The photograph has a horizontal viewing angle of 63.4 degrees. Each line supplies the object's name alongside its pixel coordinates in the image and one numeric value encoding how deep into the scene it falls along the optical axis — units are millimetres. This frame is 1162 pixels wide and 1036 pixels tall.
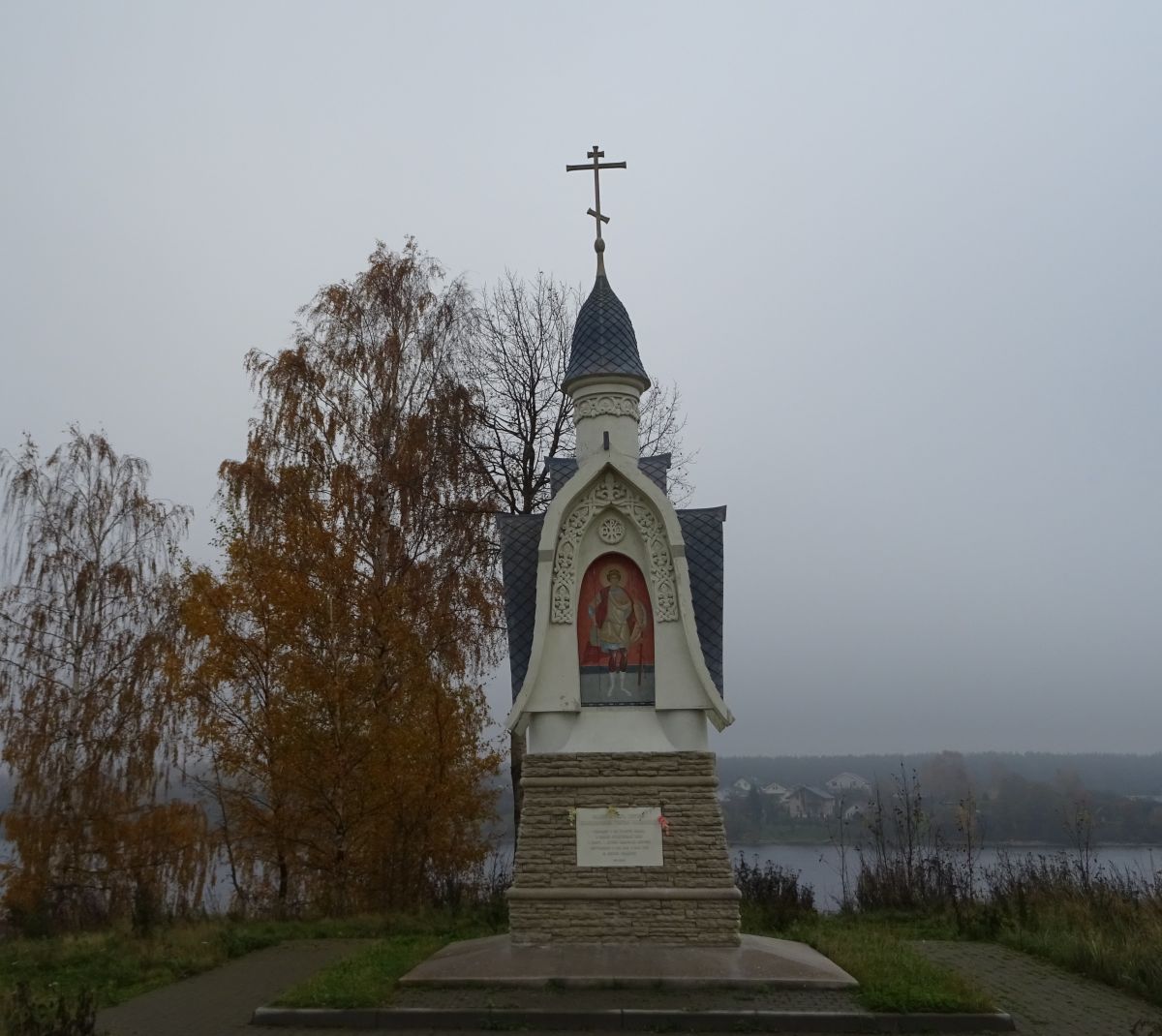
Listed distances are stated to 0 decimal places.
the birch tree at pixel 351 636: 15227
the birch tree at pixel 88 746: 15492
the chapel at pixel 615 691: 9523
